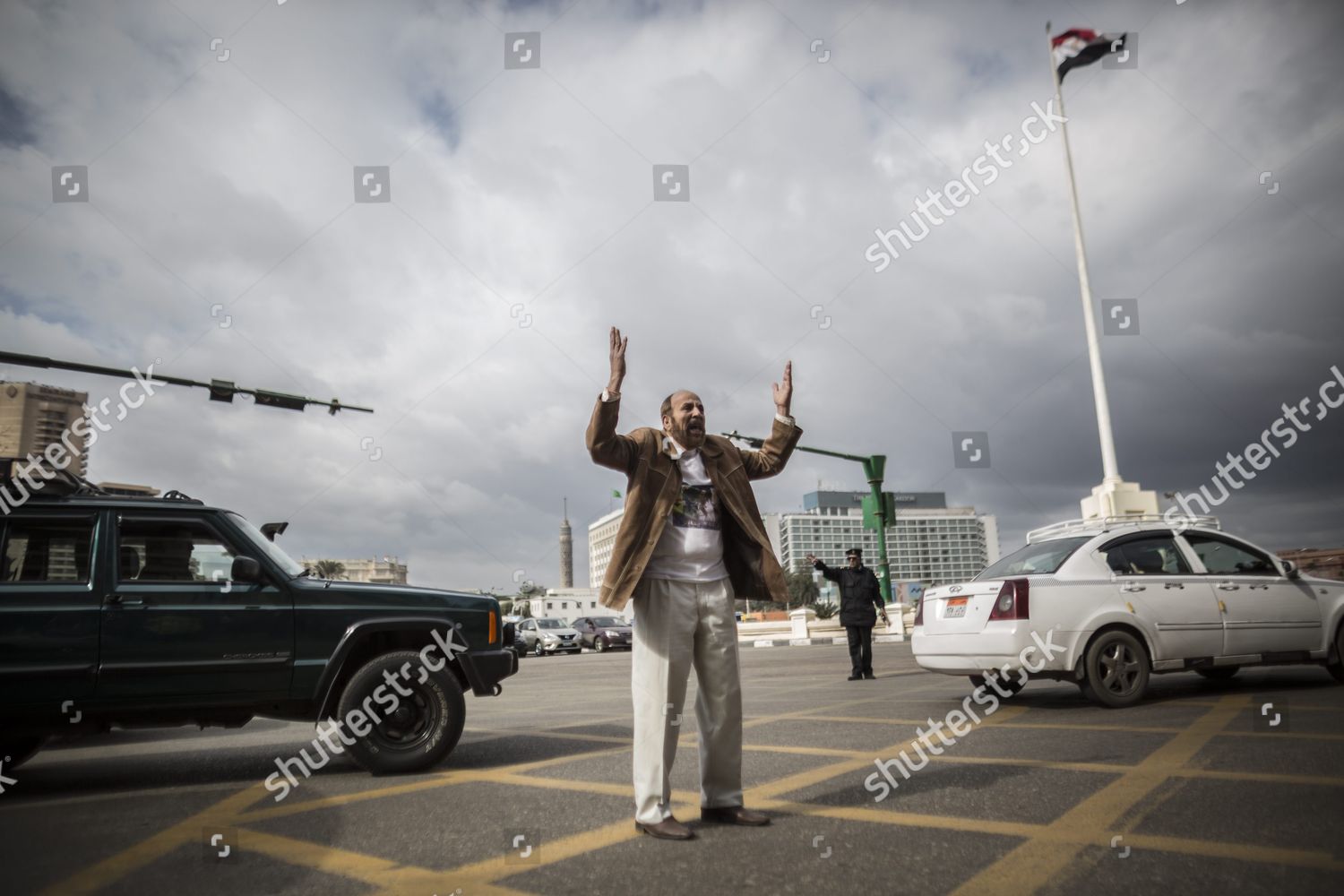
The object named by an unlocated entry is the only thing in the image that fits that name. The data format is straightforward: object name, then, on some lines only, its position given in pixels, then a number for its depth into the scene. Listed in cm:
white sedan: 695
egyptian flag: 2470
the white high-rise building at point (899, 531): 17200
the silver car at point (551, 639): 3086
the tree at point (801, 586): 14024
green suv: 495
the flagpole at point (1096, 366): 2373
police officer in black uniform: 1126
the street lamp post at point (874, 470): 2238
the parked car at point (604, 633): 2973
